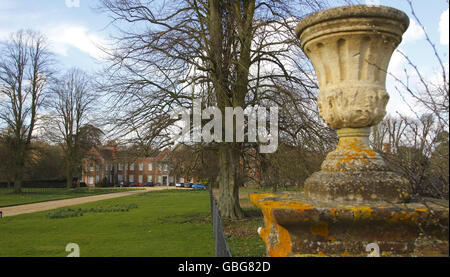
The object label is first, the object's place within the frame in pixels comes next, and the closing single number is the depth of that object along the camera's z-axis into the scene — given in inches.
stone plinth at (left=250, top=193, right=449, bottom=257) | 86.0
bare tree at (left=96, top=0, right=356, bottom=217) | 474.3
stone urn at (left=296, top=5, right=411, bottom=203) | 100.3
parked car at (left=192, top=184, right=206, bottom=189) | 2254.9
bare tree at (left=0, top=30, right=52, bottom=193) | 1336.1
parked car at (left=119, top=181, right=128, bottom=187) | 2576.3
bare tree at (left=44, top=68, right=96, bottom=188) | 1581.0
